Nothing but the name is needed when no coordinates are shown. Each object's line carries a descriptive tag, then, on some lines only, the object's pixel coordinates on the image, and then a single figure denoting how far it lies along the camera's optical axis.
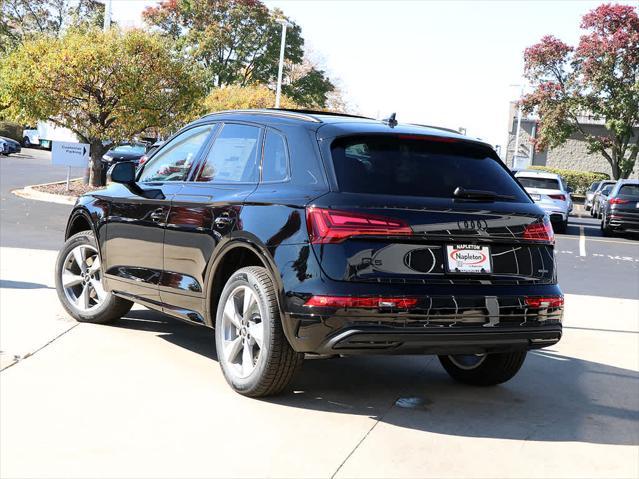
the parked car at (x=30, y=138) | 52.16
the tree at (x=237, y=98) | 49.53
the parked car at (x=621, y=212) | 24.16
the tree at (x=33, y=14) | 55.91
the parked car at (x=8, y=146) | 41.34
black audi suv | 4.65
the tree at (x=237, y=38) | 57.44
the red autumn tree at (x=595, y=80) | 44.06
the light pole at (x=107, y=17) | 28.59
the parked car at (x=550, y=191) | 22.88
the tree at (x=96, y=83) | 23.61
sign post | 24.11
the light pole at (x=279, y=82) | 44.31
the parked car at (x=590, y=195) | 37.24
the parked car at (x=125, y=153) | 37.94
